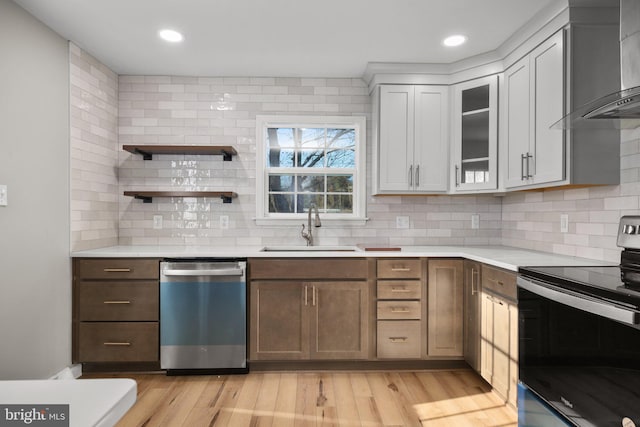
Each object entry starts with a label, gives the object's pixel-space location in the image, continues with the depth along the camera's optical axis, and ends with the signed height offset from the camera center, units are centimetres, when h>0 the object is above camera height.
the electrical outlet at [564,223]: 278 -4
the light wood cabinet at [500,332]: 232 -72
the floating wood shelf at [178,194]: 336 +19
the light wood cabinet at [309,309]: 301 -72
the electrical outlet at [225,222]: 367 -6
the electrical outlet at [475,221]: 368 -3
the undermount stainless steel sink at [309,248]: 348 -29
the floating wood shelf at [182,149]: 334 +57
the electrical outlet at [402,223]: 371 -6
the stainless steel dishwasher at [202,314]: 295 -74
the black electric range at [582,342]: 135 -50
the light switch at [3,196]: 229 +11
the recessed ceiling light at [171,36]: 280 +130
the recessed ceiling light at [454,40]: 288 +132
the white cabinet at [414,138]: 338 +68
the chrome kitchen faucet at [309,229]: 351 -12
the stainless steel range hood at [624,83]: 170 +63
